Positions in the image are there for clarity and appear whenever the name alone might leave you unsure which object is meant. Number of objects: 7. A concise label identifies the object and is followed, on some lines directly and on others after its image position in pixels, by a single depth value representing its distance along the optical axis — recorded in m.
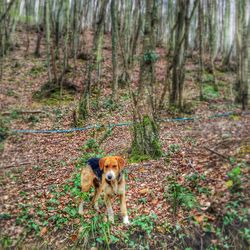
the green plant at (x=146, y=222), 4.46
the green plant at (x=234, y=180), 4.78
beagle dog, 4.21
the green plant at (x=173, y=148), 6.84
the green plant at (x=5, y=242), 4.30
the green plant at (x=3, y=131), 7.41
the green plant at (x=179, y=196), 4.82
